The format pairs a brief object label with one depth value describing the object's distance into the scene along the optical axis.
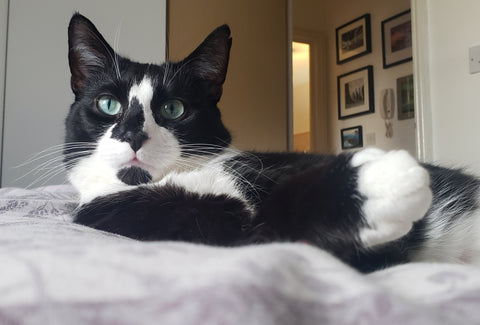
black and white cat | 0.50
